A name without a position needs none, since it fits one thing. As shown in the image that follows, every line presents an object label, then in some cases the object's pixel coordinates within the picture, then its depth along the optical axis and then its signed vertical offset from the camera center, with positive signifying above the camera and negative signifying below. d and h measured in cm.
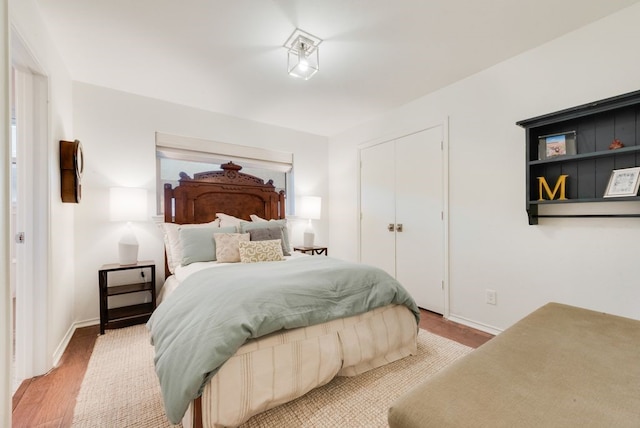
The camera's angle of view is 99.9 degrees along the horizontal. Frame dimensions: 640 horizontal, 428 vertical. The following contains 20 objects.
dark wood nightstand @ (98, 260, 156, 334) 246 -86
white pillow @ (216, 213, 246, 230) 317 -8
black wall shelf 175 +44
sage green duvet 122 -55
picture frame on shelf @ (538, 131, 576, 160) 200 +51
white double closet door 293 +0
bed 123 -68
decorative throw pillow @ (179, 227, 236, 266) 260 -31
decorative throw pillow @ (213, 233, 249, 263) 263 -34
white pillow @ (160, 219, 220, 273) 275 -32
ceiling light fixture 201 +131
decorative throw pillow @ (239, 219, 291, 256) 300 -16
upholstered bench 68 -51
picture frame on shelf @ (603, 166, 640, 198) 169 +18
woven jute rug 140 -108
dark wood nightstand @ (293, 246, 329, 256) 373 -53
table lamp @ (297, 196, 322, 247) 390 +3
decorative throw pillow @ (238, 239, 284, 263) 260 -38
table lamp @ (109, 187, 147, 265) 263 +2
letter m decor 200 +18
